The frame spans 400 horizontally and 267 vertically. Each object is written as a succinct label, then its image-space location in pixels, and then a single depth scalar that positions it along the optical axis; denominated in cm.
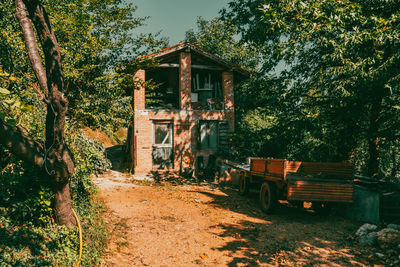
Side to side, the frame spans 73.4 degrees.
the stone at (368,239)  611
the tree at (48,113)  424
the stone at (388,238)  582
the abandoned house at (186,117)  1539
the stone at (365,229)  650
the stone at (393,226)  662
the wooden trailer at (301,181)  741
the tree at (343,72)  884
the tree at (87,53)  810
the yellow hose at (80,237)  450
